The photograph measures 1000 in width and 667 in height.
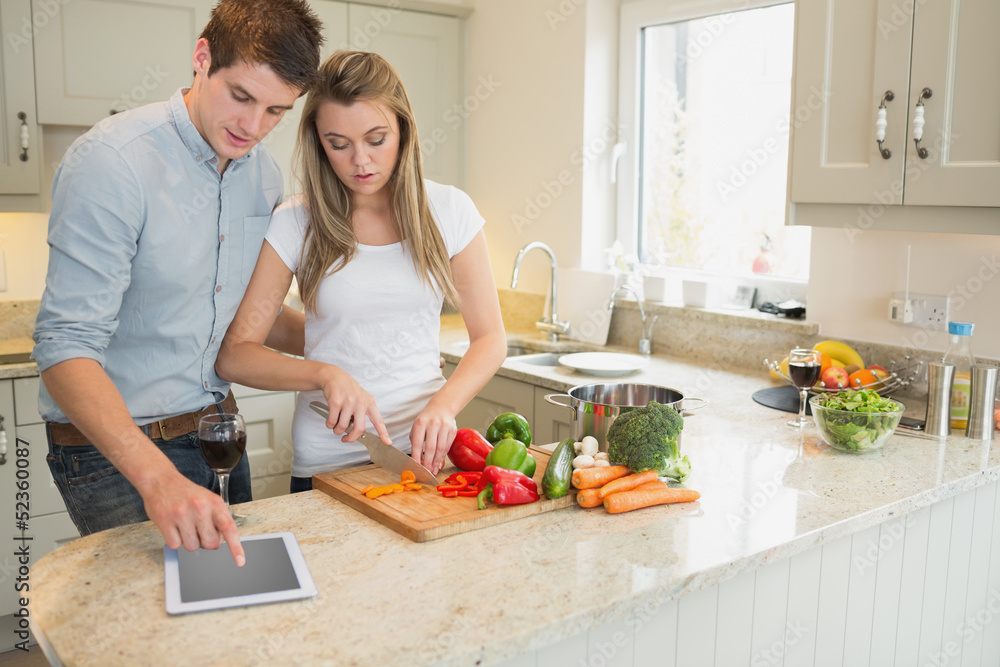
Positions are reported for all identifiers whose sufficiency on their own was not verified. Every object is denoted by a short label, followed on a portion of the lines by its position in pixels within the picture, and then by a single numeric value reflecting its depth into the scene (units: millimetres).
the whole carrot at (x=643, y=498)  1415
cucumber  1438
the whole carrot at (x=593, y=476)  1446
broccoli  1472
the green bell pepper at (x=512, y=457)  1484
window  2869
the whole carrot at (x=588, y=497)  1433
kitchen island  1036
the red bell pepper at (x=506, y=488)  1396
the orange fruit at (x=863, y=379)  2240
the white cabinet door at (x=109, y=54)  2816
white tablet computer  1106
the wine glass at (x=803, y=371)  2016
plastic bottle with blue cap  1968
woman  1619
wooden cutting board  1329
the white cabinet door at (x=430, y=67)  3480
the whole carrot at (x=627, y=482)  1438
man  1273
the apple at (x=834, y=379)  2240
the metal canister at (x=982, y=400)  1918
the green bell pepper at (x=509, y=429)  1663
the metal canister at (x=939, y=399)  1948
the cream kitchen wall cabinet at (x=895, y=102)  1889
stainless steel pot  1612
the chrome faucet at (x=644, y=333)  3080
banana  2422
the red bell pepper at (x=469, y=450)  1592
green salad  1788
